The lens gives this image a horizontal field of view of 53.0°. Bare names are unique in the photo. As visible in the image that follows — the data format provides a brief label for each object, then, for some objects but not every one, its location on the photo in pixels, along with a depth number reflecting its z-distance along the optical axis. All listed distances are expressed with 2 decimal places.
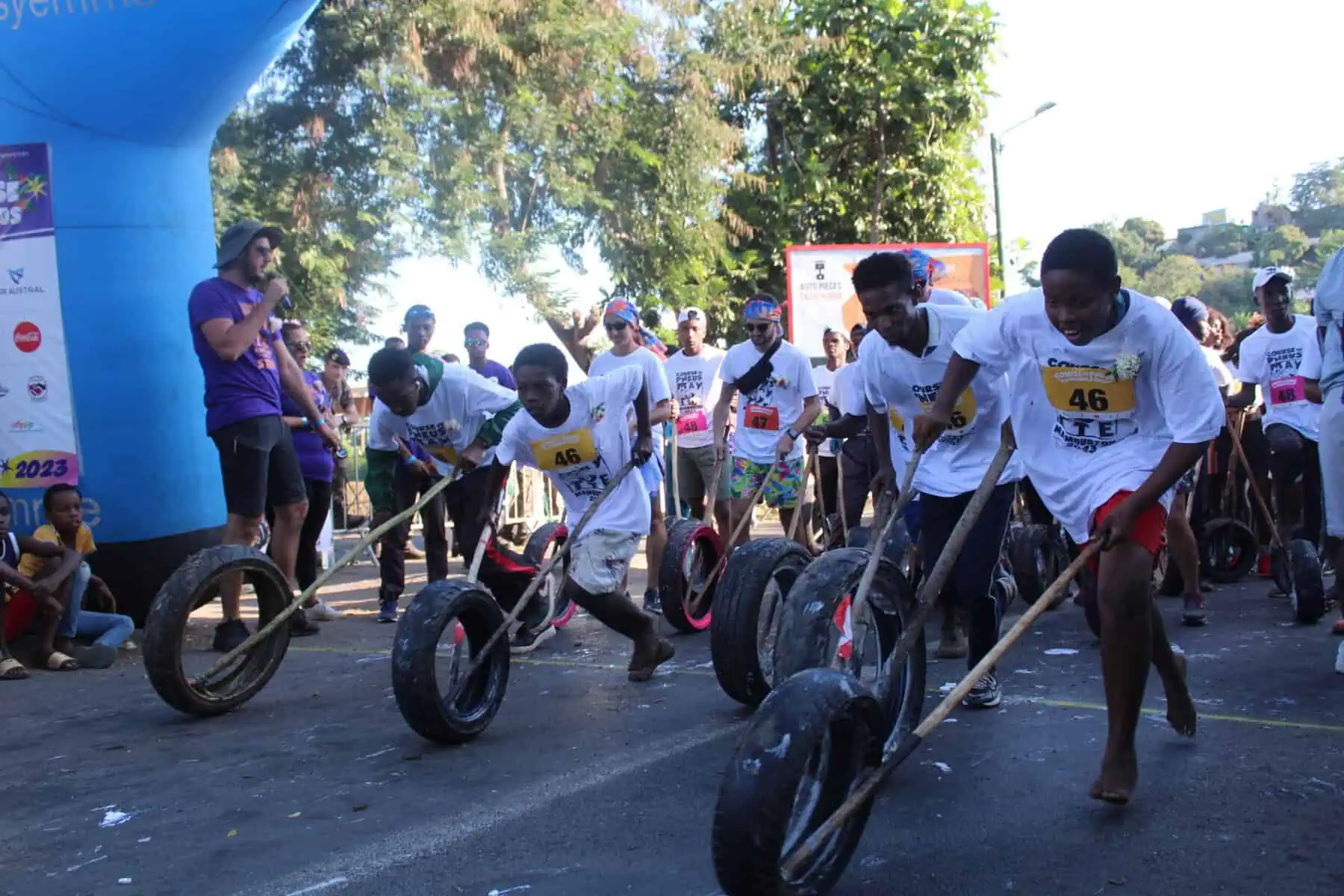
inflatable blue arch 7.84
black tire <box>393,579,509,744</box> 5.00
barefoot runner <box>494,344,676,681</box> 6.18
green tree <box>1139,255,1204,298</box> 53.66
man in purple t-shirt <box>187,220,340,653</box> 7.04
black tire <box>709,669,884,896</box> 2.99
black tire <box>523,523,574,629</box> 7.73
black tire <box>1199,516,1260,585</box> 9.05
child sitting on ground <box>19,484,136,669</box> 7.37
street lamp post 23.03
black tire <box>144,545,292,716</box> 5.59
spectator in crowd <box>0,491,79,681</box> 7.04
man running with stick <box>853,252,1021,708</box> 5.26
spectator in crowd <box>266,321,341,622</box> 8.66
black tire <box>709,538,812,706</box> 5.41
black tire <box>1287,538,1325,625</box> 7.12
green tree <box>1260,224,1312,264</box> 47.25
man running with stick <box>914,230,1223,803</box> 3.92
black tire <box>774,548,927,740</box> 4.24
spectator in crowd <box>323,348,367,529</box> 12.11
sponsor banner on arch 7.96
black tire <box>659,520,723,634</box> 7.57
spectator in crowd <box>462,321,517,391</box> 9.95
